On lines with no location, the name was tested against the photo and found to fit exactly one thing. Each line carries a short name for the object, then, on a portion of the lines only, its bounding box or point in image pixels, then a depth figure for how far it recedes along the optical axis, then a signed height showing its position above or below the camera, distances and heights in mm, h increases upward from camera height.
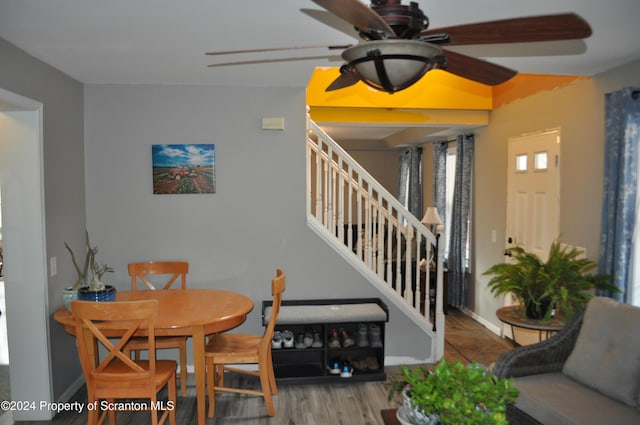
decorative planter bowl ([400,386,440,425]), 1792 -903
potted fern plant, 3180 -674
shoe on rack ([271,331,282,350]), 3711 -1255
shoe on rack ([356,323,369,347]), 3791 -1247
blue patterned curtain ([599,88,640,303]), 3094 +29
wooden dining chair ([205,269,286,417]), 3105 -1144
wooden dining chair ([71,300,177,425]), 2508 -1028
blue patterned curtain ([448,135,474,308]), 5625 -468
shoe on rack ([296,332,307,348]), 3754 -1278
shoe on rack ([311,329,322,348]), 3756 -1269
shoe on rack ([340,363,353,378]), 3746 -1514
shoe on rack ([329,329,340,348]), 3762 -1262
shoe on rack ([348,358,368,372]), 3833 -1488
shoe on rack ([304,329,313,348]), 3745 -1254
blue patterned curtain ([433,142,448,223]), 6426 +144
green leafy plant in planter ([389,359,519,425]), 1552 -732
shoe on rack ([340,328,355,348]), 3790 -1271
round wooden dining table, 2840 -838
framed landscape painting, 3914 +164
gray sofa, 2350 -1058
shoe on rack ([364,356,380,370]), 3848 -1488
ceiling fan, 1373 +500
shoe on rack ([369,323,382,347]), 3809 -1246
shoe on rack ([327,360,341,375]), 3789 -1499
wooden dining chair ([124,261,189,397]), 3500 -810
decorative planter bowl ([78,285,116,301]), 3121 -742
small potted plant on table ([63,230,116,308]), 3125 -727
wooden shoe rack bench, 3688 -1210
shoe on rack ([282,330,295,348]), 3729 -1246
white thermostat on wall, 3945 +556
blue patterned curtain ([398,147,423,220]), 7566 +135
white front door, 4098 -30
